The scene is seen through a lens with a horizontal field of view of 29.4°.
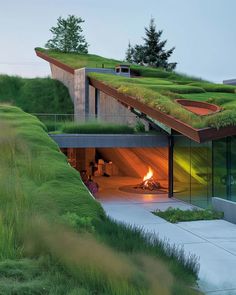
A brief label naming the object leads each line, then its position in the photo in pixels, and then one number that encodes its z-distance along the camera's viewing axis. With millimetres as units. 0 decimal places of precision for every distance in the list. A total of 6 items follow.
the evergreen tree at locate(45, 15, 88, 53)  35719
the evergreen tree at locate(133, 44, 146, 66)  49469
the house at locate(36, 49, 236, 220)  12672
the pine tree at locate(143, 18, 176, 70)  49469
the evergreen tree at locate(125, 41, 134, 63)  51394
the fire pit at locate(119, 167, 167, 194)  17422
